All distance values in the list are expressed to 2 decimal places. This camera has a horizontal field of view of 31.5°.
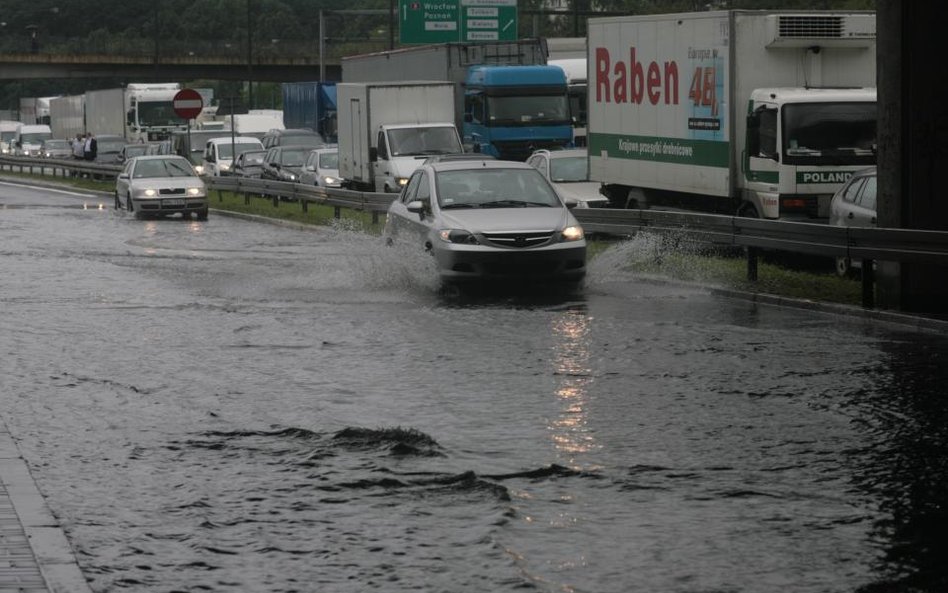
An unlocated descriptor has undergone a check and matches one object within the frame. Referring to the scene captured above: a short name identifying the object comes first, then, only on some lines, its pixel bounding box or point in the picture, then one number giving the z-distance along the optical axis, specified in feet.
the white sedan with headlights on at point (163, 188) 120.78
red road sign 155.53
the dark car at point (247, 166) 159.85
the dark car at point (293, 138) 175.52
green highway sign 192.95
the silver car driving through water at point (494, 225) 59.72
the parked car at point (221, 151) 170.71
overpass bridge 330.34
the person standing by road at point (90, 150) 228.22
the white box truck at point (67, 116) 298.97
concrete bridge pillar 51.01
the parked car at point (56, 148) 274.57
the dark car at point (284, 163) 147.33
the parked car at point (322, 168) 140.03
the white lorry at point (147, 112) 243.40
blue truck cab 134.00
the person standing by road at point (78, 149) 242.37
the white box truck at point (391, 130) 124.98
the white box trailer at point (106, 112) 254.27
